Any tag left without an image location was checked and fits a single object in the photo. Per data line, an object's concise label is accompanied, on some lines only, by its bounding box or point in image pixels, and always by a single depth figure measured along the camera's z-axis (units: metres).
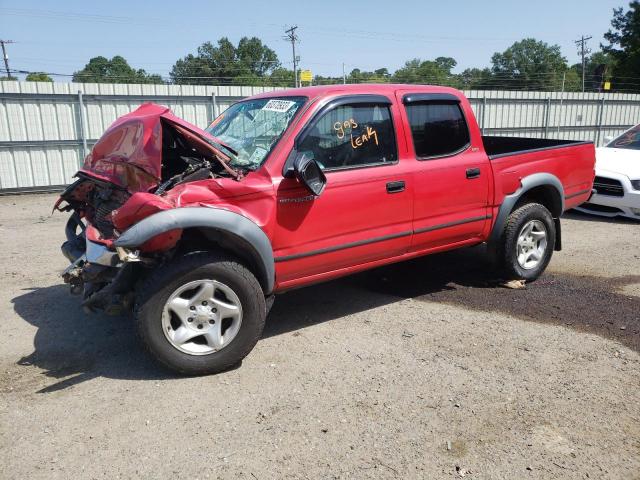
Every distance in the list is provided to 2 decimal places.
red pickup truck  3.45
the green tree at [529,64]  81.38
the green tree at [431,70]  48.38
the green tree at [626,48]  46.00
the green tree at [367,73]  53.66
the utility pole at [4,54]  56.52
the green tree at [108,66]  84.73
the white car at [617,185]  8.13
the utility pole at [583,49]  67.44
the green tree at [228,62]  82.38
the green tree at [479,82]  51.33
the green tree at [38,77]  48.51
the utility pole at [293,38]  54.22
